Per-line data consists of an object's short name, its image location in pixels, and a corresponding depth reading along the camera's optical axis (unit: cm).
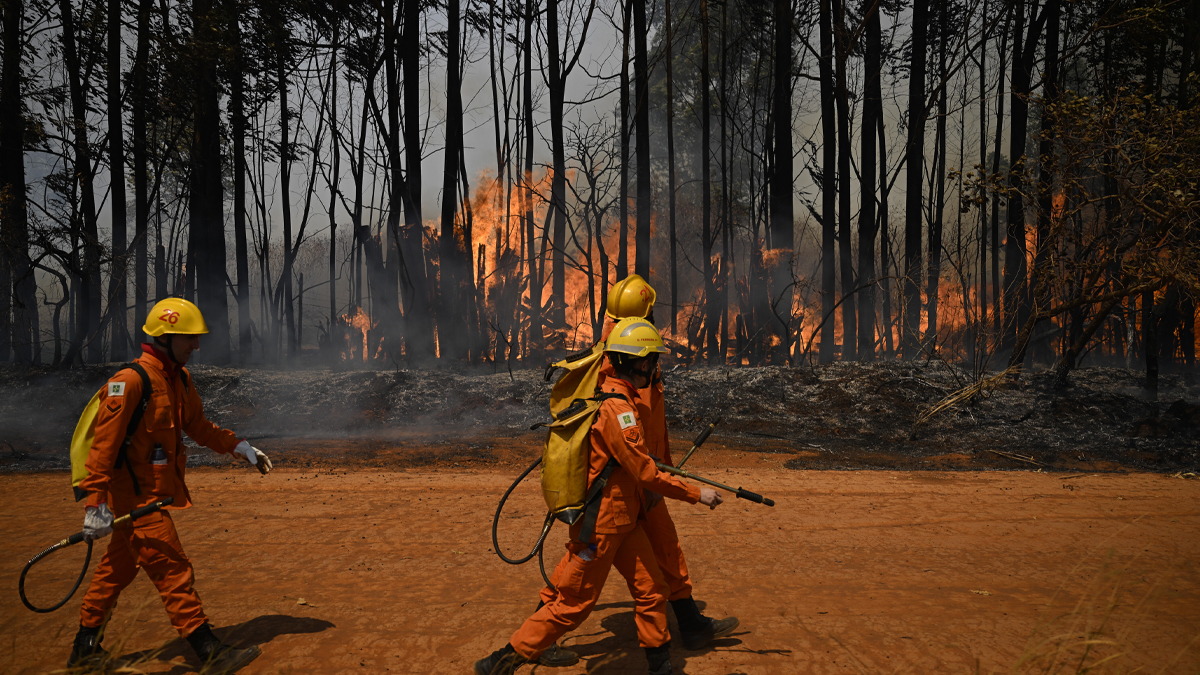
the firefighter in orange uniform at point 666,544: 392
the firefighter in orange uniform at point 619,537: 333
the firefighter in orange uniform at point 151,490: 353
